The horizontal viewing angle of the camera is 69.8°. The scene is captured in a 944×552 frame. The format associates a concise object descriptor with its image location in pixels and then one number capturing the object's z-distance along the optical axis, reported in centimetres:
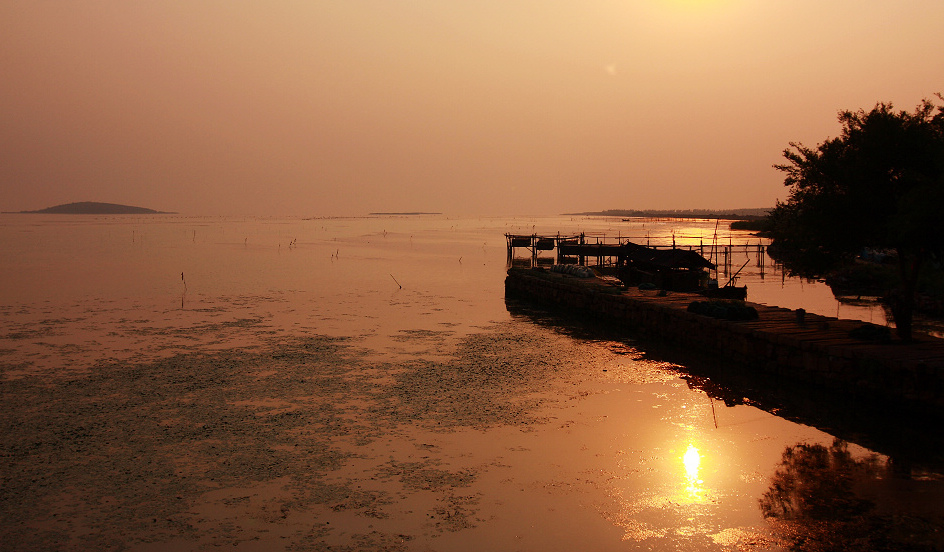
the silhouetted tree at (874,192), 1772
